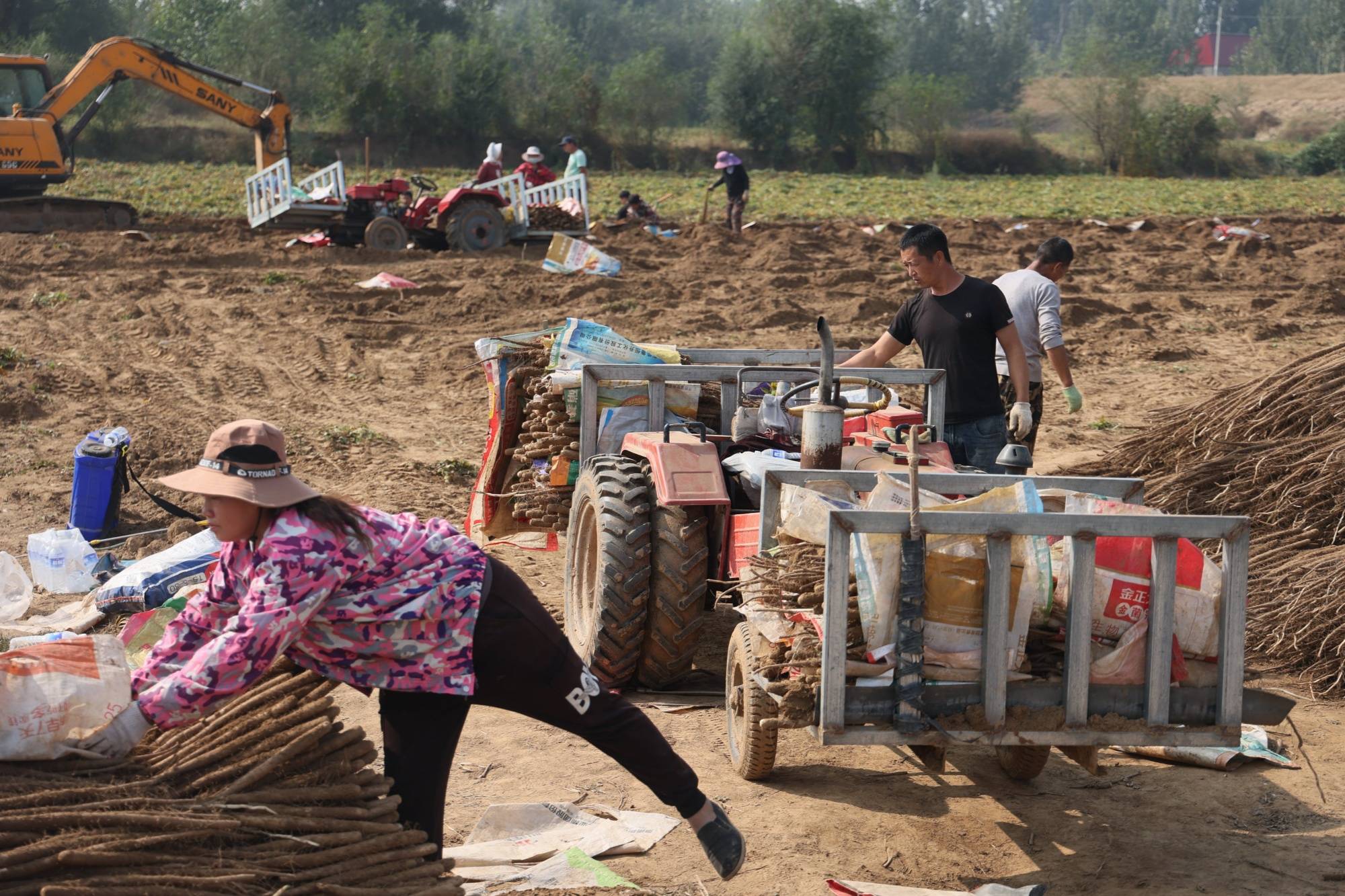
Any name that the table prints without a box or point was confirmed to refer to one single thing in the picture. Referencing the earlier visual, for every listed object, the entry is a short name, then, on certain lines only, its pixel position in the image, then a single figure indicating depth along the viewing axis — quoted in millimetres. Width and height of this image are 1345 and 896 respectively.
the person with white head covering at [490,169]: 19859
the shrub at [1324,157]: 46531
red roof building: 116812
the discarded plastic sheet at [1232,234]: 21062
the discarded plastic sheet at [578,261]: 16438
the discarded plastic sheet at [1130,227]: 23047
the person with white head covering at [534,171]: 20000
